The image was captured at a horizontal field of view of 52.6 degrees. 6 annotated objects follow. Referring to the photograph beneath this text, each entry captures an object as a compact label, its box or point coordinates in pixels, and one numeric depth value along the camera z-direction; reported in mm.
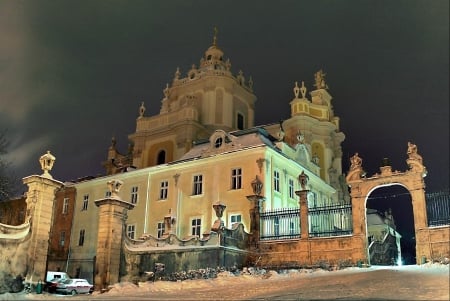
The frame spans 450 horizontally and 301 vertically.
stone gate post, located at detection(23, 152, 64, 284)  17266
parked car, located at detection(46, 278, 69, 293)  21356
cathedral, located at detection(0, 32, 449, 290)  19359
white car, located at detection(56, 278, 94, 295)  22516
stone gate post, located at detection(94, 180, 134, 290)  18016
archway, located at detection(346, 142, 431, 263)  19500
